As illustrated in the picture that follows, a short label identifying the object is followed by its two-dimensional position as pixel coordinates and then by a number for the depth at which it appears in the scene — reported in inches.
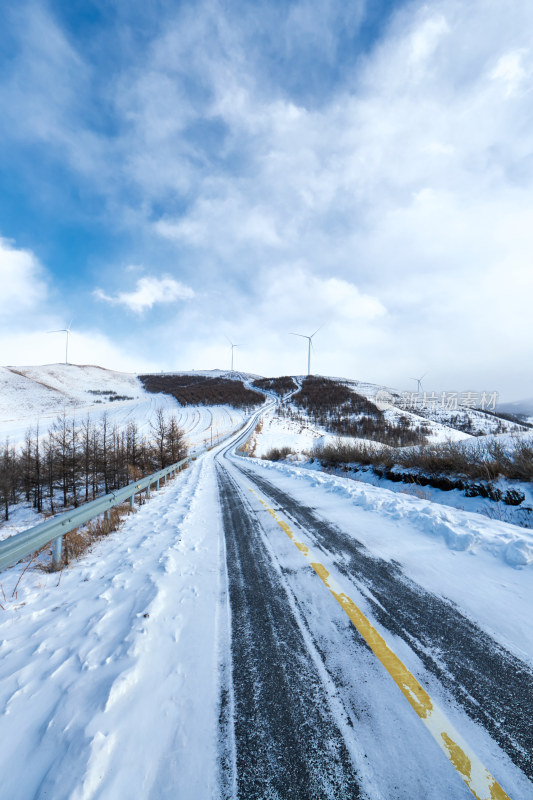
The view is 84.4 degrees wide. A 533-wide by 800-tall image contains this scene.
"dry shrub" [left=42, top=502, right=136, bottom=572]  191.6
